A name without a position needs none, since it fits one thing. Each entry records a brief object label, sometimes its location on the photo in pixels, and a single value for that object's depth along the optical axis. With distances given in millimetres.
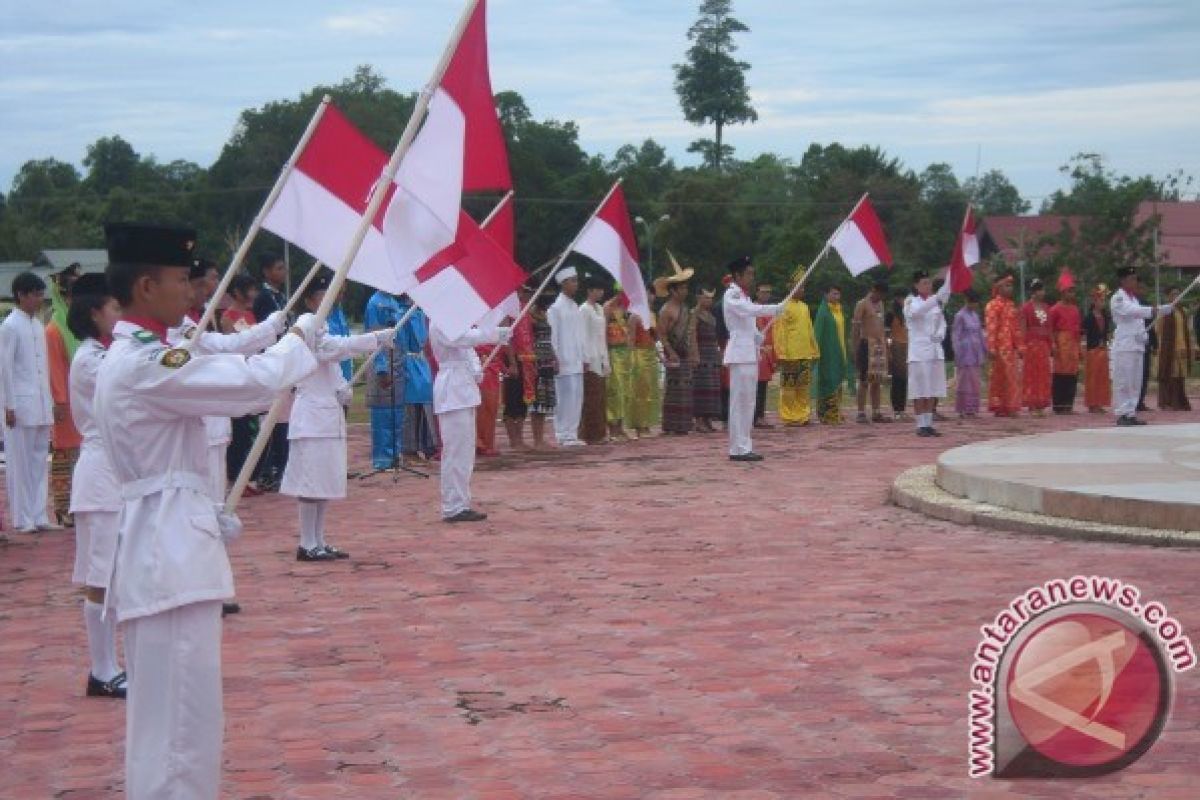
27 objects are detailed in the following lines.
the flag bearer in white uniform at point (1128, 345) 20672
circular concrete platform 11094
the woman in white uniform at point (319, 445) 10828
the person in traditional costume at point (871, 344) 22375
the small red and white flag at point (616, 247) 15812
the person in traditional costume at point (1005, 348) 23297
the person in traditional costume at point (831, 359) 22578
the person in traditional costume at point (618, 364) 21047
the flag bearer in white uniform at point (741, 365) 17125
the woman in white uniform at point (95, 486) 7469
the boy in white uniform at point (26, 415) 13258
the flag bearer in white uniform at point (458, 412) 12781
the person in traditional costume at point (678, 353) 21078
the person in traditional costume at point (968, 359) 23250
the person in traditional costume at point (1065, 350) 24078
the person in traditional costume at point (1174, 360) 23734
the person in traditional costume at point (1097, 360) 24156
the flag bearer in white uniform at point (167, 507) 4836
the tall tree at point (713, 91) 115250
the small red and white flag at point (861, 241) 18500
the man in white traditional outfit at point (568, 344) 19672
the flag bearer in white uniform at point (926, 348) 20359
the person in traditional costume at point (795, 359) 22422
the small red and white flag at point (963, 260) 20109
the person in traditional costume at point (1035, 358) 23953
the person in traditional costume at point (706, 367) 21594
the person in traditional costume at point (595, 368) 20094
